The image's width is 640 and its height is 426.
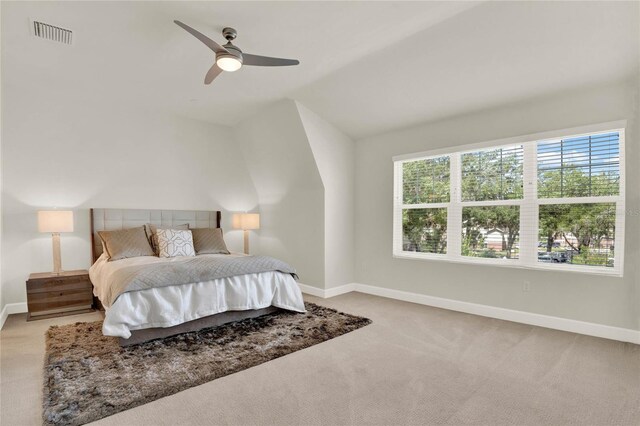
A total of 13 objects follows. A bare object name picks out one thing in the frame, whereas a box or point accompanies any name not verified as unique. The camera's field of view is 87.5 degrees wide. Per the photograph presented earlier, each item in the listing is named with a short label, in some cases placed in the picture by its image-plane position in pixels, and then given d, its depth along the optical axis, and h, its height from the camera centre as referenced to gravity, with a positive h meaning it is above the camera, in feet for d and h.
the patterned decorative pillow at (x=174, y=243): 14.34 -1.58
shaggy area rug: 6.75 -3.95
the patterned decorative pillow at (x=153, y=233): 14.92 -1.21
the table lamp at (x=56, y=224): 12.46 -0.66
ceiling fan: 8.15 +3.82
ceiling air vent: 9.02 +4.85
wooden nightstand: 12.05 -3.25
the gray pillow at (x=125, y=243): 13.35 -1.51
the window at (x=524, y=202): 10.54 +0.12
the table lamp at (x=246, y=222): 18.03 -0.85
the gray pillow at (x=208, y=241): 15.57 -1.66
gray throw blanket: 9.61 -2.09
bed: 9.47 -2.84
